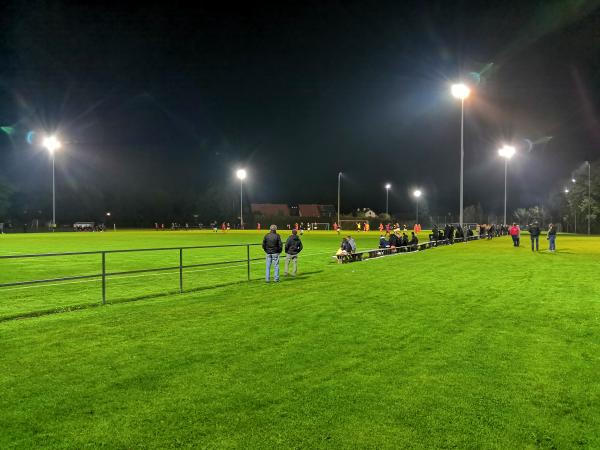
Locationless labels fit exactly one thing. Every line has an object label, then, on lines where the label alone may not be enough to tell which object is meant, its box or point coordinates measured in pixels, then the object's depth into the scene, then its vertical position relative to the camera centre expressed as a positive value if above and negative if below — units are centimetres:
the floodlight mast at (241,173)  7744 +757
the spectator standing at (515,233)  3288 -91
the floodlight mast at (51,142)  5619 +911
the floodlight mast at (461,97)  3516 +896
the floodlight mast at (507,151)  5144 +729
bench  2081 -163
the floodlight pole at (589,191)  7796 +464
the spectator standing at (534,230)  2773 -60
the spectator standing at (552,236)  2712 -93
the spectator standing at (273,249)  1466 -87
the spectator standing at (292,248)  1608 -92
